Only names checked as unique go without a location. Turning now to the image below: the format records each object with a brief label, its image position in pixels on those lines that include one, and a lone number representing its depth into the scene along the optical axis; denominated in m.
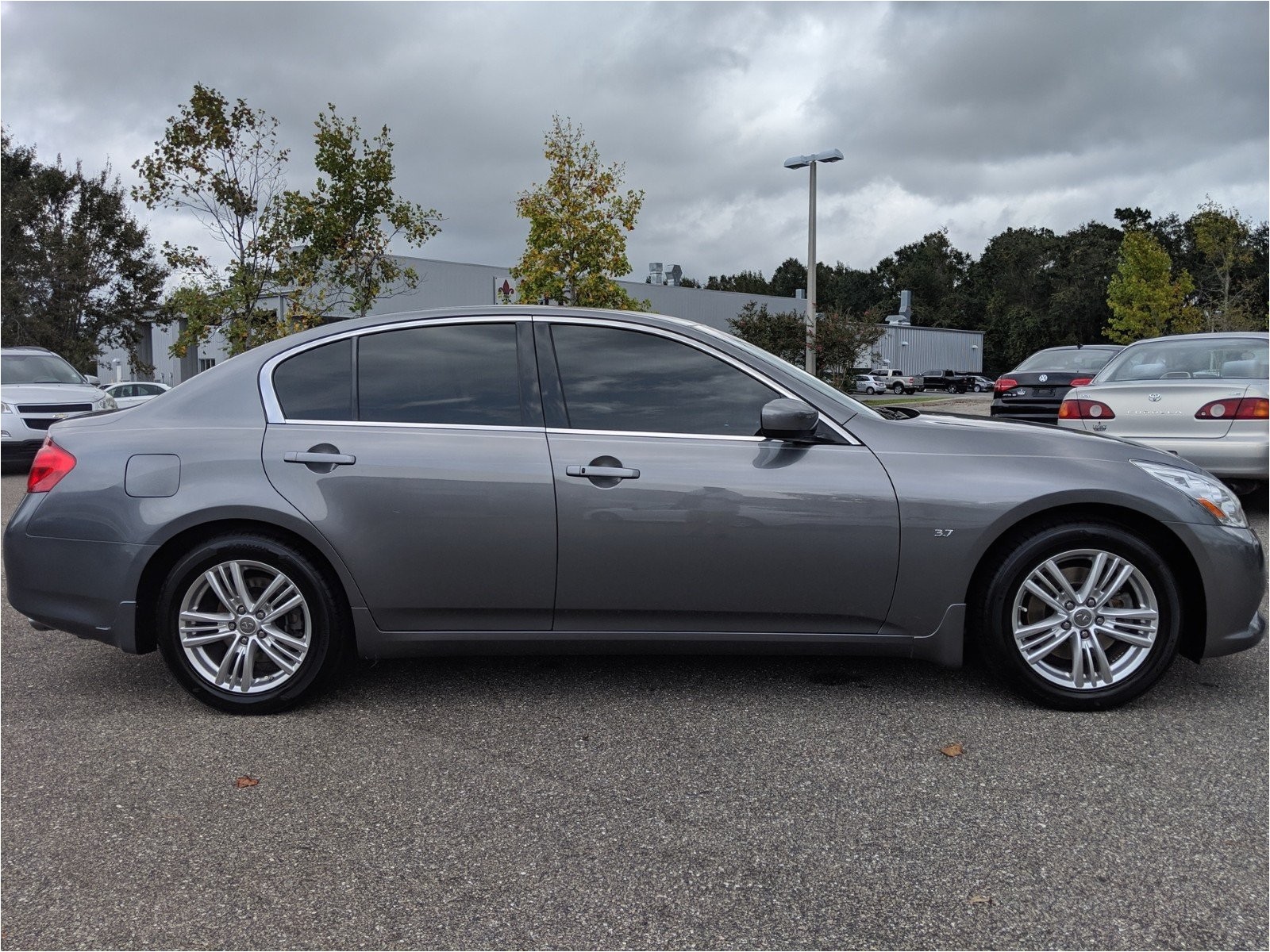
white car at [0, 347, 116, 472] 13.25
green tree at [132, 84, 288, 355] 21.12
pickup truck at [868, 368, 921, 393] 59.50
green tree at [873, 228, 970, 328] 98.88
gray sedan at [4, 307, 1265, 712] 3.79
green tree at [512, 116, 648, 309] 20.36
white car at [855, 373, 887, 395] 57.25
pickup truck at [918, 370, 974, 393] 65.19
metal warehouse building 39.66
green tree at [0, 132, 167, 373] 34.94
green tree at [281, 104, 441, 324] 21.89
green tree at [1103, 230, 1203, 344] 46.03
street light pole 20.47
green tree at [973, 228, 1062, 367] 79.56
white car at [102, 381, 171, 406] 29.11
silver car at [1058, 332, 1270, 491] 7.89
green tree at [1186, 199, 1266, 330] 39.84
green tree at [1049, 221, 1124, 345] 74.75
